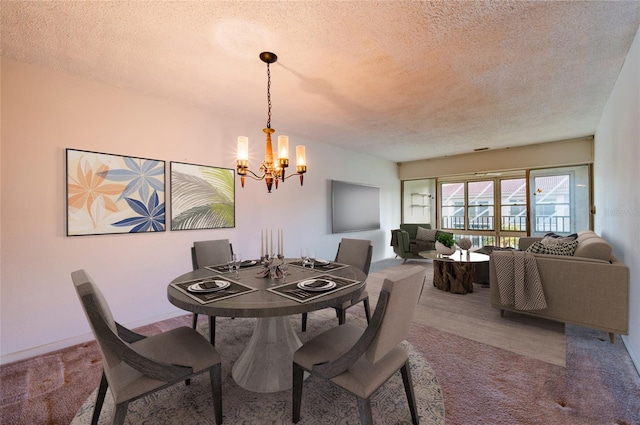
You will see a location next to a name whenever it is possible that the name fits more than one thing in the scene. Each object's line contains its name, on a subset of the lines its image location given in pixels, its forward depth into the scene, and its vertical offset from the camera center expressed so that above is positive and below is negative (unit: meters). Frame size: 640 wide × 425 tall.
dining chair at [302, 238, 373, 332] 2.70 -0.43
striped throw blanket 2.62 -0.66
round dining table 1.41 -0.47
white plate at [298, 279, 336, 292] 1.61 -0.43
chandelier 2.21 +0.46
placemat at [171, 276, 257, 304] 1.51 -0.45
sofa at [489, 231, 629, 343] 2.29 -0.67
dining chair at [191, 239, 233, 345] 2.60 -0.39
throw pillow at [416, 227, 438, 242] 6.05 -0.48
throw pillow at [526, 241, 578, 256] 2.79 -0.39
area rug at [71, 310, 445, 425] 1.56 -1.15
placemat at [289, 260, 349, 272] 2.22 -0.44
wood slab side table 3.83 -0.84
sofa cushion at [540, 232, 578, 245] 3.05 -0.34
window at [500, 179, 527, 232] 6.32 +0.16
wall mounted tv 5.16 +0.12
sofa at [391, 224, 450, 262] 5.97 -0.66
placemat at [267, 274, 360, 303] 1.51 -0.45
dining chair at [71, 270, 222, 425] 1.19 -0.74
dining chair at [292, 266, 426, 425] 1.24 -0.74
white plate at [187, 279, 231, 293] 1.62 -0.44
